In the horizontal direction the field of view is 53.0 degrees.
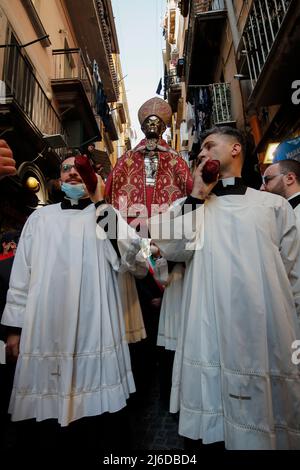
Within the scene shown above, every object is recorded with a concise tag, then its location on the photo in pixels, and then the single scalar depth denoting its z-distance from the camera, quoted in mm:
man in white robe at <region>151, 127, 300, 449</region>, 1629
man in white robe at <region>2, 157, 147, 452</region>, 1967
